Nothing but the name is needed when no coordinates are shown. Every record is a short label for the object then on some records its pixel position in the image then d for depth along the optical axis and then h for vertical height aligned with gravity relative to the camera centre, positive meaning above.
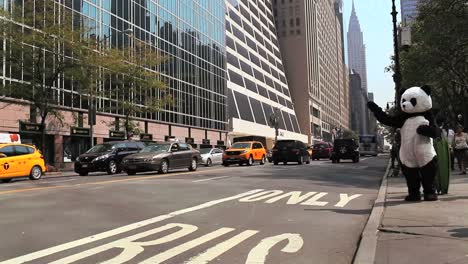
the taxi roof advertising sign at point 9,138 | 29.98 +1.31
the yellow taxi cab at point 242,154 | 33.81 +0.12
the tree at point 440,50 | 24.59 +5.53
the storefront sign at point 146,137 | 49.63 +1.98
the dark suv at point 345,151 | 38.34 +0.17
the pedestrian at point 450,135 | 21.22 +0.64
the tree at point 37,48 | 30.38 +6.51
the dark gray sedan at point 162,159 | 23.52 -0.04
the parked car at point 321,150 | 49.28 +0.37
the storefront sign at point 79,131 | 40.97 +2.19
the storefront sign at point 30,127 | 35.98 +2.27
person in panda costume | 11.33 +0.19
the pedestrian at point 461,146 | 19.25 +0.18
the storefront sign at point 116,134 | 45.81 +2.14
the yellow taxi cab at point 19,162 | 21.60 -0.05
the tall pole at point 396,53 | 22.02 +4.19
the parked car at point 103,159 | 27.34 +0.03
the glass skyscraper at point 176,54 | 43.18 +11.19
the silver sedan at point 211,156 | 40.11 +0.04
